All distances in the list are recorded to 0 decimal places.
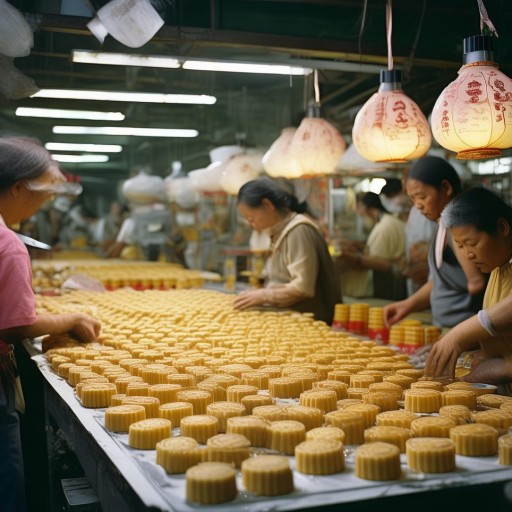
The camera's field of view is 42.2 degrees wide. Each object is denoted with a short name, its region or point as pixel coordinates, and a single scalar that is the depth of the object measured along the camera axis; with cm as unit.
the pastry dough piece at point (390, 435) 210
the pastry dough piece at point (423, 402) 249
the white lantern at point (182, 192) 969
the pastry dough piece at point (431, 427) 215
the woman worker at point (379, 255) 837
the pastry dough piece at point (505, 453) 195
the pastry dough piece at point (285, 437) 209
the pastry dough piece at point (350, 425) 219
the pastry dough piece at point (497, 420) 225
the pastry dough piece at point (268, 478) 175
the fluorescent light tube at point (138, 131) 963
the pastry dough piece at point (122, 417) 235
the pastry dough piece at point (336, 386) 271
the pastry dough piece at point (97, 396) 270
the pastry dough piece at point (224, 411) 234
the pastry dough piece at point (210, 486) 170
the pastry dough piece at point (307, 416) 229
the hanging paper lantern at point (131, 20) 438
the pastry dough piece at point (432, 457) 188
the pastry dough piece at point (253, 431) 217
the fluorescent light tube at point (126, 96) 644
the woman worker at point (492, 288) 306
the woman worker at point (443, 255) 430
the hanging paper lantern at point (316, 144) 512
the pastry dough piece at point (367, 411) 232
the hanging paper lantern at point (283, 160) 550
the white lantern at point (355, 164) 549
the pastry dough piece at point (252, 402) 253
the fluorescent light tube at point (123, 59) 496
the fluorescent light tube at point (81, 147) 1303
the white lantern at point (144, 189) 942
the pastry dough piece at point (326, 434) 211
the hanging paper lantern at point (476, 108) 308
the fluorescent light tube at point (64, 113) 789
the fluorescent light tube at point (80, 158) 1477
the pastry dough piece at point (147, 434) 217
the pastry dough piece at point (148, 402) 245
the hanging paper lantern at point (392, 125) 374
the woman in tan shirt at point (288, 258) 542
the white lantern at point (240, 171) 694
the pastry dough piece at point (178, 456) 194
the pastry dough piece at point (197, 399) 251
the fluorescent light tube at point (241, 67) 514
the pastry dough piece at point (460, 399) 253
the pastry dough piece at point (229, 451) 197
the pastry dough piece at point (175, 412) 240
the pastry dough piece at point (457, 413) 231
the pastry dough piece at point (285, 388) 279
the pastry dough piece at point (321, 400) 249
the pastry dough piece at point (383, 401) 252
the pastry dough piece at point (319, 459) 188
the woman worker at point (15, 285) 316
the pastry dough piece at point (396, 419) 228
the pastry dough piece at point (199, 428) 220
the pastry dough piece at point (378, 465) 182
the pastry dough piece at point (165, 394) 266
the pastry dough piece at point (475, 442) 202
